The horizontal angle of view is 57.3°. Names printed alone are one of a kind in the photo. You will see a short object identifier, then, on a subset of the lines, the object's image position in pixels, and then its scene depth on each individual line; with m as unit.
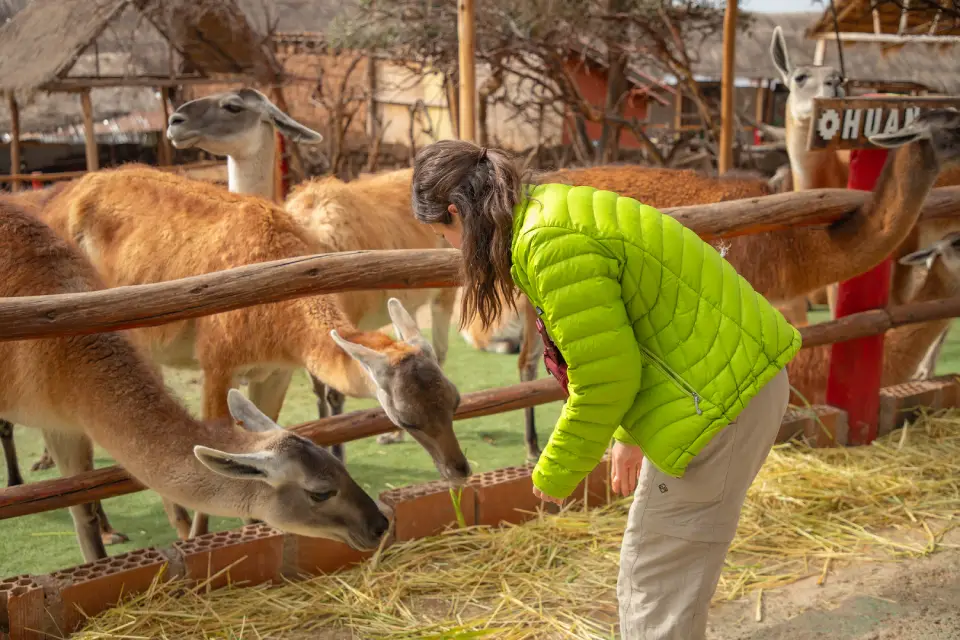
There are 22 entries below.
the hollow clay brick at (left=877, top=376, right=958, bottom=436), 5.05
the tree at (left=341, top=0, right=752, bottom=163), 11.13
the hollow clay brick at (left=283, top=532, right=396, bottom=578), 3.53
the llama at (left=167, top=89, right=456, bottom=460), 5.36
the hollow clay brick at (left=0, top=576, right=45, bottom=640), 2.93
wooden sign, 4.20
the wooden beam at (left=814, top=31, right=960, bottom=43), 7.24
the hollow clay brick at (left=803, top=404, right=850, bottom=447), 4.82
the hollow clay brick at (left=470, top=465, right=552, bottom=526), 3.99
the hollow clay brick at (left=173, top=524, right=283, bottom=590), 3.34
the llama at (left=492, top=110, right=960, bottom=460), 4.24
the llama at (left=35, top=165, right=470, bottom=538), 3.55
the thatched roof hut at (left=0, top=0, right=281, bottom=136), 10.91
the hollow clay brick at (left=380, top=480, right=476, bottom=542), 3.80
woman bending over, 2.03
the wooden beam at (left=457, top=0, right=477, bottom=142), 5.37
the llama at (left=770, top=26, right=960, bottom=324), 6.04
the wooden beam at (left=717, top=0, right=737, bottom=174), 7.43
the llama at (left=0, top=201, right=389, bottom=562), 3.07
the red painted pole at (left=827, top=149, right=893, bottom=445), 4.93
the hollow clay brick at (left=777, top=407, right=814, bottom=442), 4.75
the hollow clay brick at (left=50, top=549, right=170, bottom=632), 3.07
